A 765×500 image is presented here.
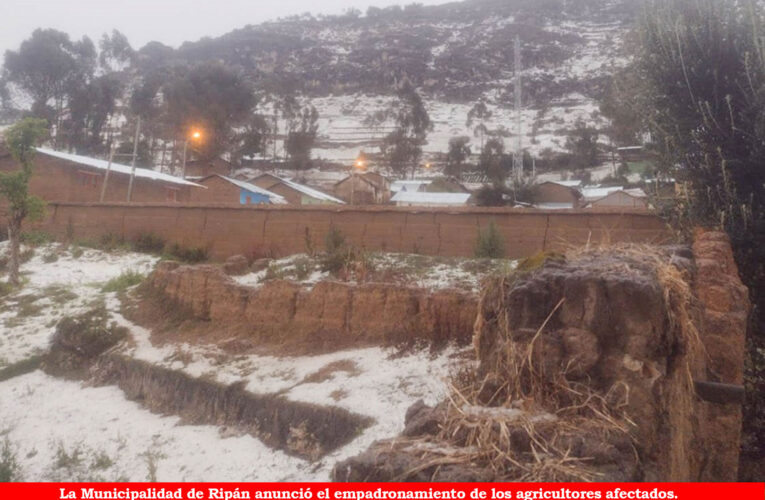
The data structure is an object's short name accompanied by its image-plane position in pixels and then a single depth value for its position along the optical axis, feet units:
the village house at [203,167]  168.35
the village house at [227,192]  112.68
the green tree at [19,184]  53.88
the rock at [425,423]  9.53
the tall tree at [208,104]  172.55
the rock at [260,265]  52.11
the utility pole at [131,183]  93.61
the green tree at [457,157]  187.99
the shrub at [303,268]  48.08
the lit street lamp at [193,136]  165.19
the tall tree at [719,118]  24.76
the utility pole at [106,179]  91.81
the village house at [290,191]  124.98
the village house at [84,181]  89.76
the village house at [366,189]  141.79
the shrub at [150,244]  63.51
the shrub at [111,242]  64.59
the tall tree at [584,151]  186.70
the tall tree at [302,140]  203.31
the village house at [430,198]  126.11
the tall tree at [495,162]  169.60
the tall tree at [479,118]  248.73
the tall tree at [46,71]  195.21
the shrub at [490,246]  51.39
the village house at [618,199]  111.35
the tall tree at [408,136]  204.54
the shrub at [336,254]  48.16
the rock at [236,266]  50.08
